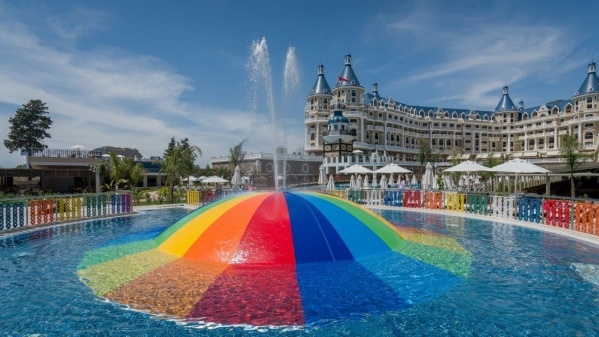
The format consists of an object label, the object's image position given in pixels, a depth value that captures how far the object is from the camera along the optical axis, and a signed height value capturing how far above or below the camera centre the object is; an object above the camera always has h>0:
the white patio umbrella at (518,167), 18.53 +0.26
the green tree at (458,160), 42.64 +2.20
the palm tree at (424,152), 74.94 +4.51
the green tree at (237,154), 60.97 +3.41
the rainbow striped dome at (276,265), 6.67 -2.24
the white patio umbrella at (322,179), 38.11 -0.53
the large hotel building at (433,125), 70.12 +10.61
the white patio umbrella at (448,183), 29.12 -0.82
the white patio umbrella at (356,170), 32.19 +0.32
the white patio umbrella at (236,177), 33.94 -0.26
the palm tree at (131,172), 36.12 +0.35
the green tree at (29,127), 62.88 +8.62
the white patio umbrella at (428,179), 27.27 -0.45
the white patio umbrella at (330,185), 29.48 -0.93
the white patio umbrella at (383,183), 30.15 -0.79
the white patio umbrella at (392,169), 28.60 +0.33
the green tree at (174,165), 29.87 +0.84
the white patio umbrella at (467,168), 24.39 +0.31
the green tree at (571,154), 30.58 +1.46
